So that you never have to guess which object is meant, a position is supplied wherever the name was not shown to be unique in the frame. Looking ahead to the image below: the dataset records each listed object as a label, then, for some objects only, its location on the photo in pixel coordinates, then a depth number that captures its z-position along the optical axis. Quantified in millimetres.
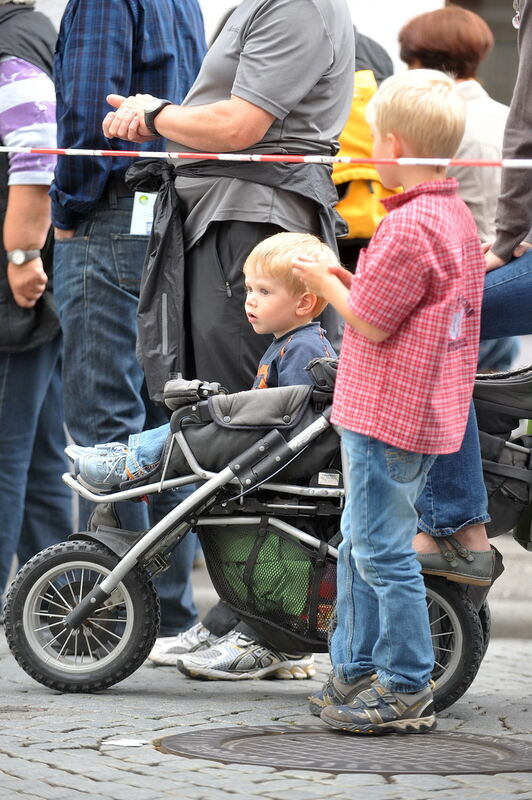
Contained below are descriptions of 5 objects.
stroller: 8266
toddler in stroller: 8539
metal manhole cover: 6801
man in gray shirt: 8891
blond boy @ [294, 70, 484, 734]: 7098
